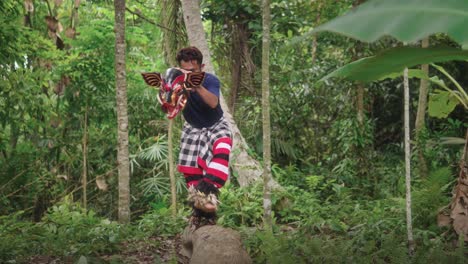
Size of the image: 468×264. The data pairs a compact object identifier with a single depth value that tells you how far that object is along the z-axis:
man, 4.59
